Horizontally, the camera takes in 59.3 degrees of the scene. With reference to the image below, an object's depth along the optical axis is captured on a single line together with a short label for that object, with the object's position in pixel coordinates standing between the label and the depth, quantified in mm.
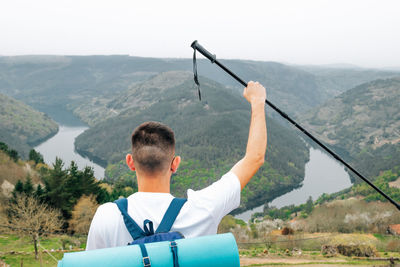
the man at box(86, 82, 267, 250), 1980
